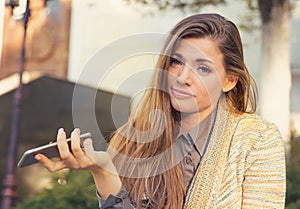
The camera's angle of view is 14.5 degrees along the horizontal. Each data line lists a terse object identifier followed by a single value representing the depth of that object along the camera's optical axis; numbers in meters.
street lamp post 6.33
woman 2.53
